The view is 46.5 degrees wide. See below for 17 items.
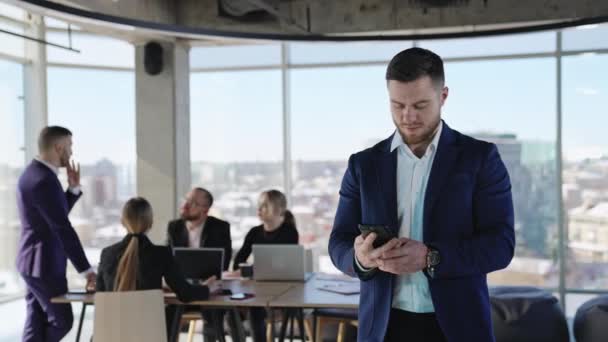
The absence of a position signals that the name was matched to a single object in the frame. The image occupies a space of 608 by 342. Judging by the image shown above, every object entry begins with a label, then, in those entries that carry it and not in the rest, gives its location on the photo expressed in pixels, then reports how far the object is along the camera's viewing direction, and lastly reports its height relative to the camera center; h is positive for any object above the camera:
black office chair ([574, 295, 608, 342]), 6.14 -1.49
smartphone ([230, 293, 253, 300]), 5.06 -1.01
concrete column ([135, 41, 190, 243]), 9.25 +0.30
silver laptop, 5.77 -0.87
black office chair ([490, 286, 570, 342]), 6.30 -1.49
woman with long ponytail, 4.72 -0.70
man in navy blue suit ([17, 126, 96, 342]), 5.20 -0.61
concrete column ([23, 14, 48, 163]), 10.41 +0.98
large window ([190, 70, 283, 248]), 10.33 +0.26
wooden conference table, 4.87 -1.01
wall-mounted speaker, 9.11 +1.30
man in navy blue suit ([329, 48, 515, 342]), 1.78 -0.17
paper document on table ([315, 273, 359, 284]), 5.79 -1.02
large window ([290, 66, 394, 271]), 10.02 +0.37
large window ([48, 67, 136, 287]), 10.80 +0.20
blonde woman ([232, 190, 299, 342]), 6.55 -0.60
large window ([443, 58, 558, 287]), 9.36 +0.28
